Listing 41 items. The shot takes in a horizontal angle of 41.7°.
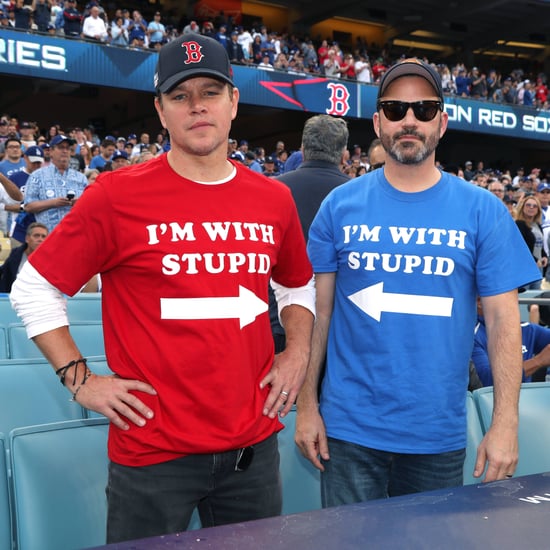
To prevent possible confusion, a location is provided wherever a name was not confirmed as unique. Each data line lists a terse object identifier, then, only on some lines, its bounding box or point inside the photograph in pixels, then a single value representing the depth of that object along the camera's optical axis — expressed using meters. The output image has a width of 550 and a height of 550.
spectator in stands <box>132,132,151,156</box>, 12.40
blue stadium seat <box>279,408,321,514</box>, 1.96
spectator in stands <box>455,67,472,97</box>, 21.95
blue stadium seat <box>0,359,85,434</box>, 2.20
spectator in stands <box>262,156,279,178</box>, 13.13
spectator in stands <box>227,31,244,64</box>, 17.22
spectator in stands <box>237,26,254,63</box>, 18.05
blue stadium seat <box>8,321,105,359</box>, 3.07
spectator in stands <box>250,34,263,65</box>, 18.97
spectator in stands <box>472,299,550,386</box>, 2.71
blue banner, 14.12
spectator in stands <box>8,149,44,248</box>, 5.82
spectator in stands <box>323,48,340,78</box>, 19.31
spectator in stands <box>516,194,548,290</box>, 6.95
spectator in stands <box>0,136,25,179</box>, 7.86
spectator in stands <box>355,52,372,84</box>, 19.57
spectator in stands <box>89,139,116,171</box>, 10.32
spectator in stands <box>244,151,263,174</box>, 12.62
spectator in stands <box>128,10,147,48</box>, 16.07
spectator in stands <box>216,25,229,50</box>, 17.11
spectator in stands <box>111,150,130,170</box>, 7.32
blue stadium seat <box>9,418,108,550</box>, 1.62
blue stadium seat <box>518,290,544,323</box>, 4.37
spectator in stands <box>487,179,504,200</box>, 10.01
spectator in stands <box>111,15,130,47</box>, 15.59
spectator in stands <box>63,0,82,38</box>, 14.78
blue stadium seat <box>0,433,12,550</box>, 1.62
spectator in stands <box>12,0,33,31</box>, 13.82
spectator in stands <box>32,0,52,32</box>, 14.23
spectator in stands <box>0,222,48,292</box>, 4.85
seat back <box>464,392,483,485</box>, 2.08
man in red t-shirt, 1.45
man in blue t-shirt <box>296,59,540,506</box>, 1.67
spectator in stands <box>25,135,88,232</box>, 5.51
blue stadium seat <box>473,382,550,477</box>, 2.11
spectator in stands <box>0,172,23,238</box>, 6.60
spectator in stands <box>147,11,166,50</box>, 16.67
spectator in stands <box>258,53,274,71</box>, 17.55
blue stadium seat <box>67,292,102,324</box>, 3.95
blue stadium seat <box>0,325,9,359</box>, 3.06
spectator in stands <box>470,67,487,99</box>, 22.44
